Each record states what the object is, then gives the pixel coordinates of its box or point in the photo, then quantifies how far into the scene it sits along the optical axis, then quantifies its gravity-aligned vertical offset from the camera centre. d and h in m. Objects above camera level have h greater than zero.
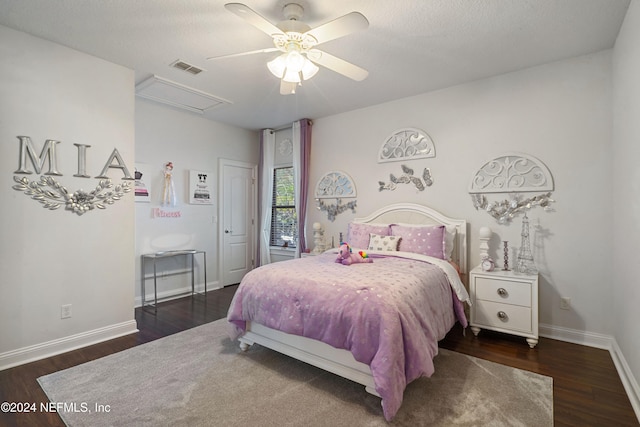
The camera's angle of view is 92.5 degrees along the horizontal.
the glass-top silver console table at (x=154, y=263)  3.99 -0.71
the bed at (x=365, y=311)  1.88 -0.72
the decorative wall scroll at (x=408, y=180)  3.78 +0.40
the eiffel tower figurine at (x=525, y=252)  3.12 -0.42
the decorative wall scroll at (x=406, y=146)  3.80 +0.83
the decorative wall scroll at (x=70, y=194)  2.62 +0.15
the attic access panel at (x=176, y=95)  3.55 +1.46
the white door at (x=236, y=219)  5.12 -0.15
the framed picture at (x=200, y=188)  4.67 +0.36
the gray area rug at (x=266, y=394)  1.83 -1.25
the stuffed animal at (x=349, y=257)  2.95 -0.45
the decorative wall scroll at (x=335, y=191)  4.46 +0.29
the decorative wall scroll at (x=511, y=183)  3.07 +0.29
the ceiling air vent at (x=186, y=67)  3.11 +1.49
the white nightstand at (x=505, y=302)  2.75 -0.85
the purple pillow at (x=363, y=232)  3.69 -0.26
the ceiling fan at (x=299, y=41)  1.96 +1.18
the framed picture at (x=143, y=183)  4.05 +0.37
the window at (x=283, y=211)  5.34 -0.01
